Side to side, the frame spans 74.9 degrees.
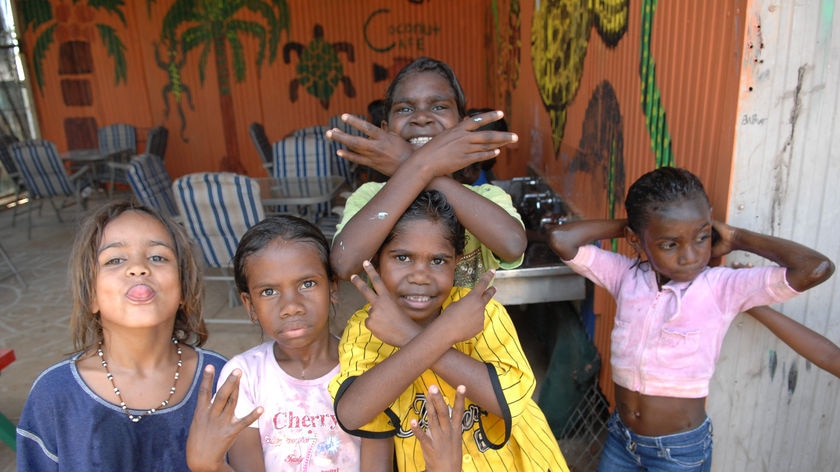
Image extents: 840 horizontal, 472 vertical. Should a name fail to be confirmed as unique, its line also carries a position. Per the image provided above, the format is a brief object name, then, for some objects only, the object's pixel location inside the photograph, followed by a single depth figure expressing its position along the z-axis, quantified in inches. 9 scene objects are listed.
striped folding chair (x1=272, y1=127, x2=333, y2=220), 219.6
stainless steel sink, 102.0
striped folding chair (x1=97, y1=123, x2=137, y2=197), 313.1
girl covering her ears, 57.0
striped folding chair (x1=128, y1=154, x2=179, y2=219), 166.9
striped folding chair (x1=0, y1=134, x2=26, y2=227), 276.7
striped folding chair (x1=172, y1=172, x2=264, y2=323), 147.2
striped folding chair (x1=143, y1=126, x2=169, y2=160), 286.5
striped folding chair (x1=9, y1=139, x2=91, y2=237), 238.1
